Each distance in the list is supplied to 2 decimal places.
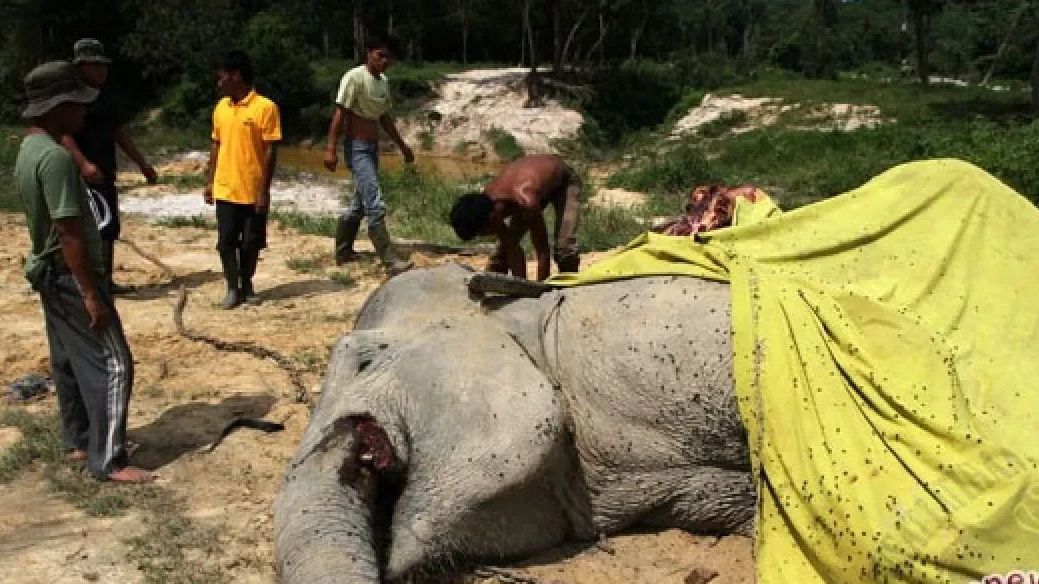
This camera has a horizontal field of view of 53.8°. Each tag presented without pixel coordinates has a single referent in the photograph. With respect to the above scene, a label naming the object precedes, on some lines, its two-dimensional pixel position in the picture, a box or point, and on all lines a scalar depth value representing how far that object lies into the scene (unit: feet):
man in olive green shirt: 13.26
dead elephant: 10.77
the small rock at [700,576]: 11.16
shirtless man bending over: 18.48
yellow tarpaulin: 9.62
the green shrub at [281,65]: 94.68
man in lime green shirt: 26.13
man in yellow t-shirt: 23.56
